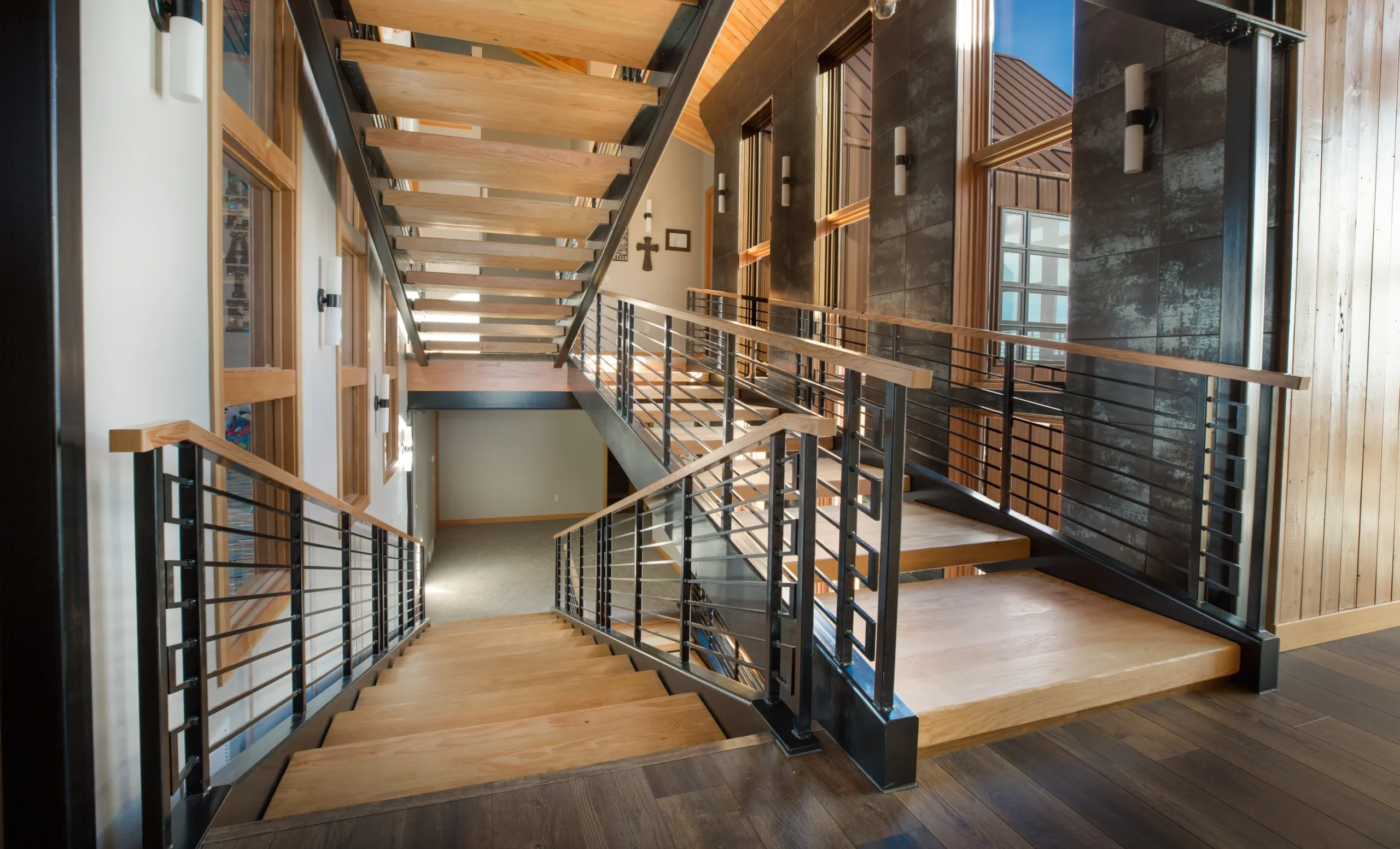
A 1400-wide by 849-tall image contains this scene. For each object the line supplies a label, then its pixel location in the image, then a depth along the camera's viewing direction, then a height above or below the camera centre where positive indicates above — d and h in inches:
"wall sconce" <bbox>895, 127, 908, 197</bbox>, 193.9 +59.9
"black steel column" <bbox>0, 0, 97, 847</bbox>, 47.8 -4.3
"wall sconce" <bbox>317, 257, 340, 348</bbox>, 137.3 +12.8
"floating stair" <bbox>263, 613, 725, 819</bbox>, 71.9 -43.4
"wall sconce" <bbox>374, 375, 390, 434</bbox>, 196.7 -9.9
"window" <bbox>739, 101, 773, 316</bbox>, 307.3 +76.5
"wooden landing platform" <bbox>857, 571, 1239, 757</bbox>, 76.0 -34.8
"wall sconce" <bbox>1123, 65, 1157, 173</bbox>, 117.9 +44.3
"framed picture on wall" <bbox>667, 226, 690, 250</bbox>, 411.5 +78.5
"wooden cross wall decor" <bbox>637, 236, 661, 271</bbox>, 400.5 +70.7
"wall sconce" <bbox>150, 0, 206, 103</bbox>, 63.0 +29.8
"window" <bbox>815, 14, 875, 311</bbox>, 240.8 +71.5
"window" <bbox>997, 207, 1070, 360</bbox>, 207.6 +30.8
